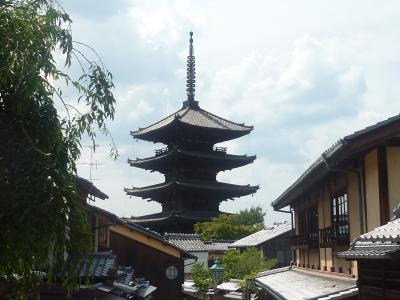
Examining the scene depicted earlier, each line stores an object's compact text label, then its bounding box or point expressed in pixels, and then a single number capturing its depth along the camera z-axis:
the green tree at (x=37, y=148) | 5.82
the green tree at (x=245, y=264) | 34.00
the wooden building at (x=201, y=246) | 44.44
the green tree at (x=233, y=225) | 47.25
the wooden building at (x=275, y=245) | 39.50
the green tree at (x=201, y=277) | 35.81
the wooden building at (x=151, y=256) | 27.25
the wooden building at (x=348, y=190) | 11.95
